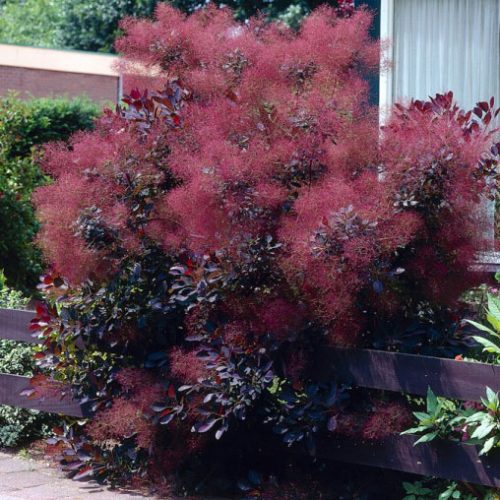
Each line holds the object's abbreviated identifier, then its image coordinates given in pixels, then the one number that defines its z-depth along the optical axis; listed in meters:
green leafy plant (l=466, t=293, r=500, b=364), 4.63
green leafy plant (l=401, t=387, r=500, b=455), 4.35
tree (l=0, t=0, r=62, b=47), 48.94
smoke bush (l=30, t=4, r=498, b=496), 4.66
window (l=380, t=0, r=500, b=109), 7.82
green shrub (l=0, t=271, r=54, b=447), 6.42
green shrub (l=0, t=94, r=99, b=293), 10.02
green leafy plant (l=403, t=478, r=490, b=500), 4.58
